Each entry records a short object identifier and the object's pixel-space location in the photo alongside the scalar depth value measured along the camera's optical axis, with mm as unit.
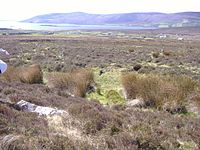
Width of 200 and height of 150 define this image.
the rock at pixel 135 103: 5604
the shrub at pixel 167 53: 17641
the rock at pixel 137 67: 11805
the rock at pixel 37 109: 4367
